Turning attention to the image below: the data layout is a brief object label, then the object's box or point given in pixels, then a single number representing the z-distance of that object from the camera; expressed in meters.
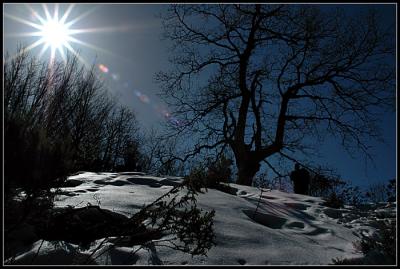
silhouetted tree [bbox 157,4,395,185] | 15.14
